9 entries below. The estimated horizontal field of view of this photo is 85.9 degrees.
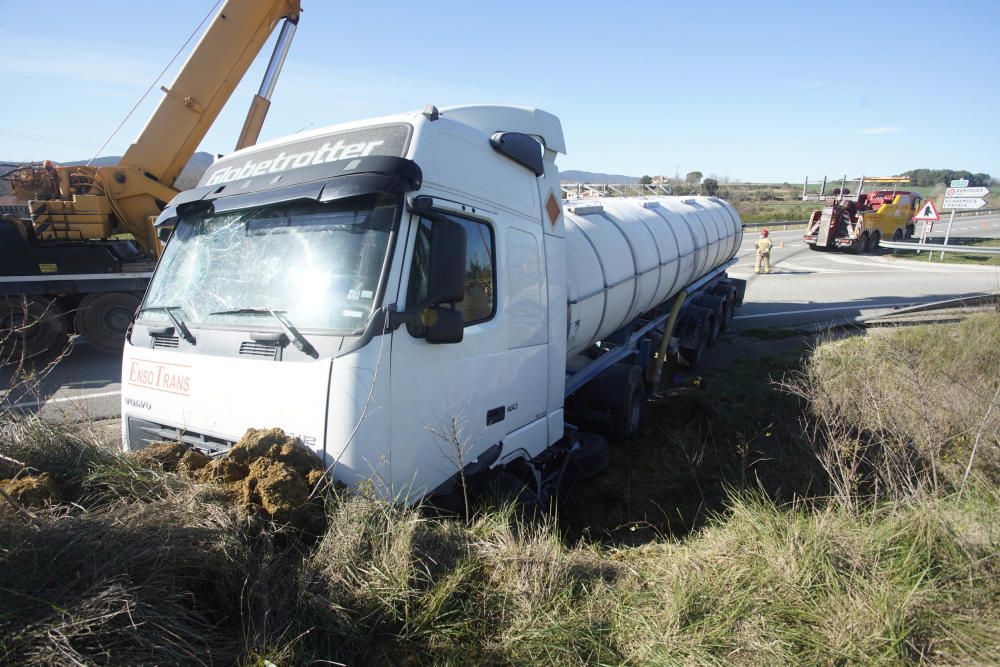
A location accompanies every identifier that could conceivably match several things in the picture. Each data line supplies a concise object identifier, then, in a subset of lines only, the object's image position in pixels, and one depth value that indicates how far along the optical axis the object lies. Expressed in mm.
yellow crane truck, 8797
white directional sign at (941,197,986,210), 20719
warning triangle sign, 21127
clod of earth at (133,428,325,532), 2371
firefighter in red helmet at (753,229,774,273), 19531
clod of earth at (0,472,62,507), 2246
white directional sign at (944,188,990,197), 20755
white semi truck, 2723
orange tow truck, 25500
